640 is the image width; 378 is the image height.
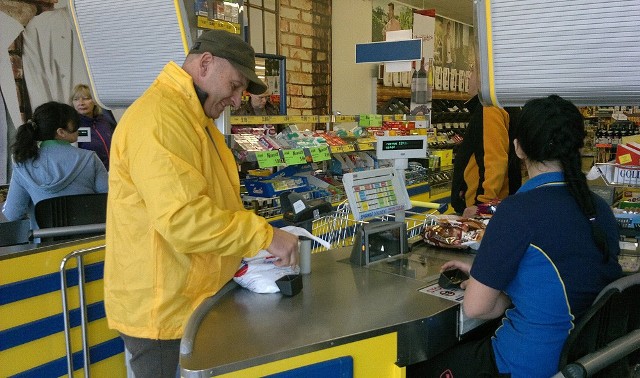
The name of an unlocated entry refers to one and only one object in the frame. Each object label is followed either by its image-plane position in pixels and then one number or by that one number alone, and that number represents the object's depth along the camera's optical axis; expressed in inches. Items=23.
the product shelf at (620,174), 117.3
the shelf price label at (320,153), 158.9
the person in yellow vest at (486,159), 136.1
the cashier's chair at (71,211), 119.7
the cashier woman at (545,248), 65.7
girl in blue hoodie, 134.3
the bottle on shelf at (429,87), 261.1
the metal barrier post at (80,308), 105.8
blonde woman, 191.6
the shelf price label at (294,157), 149.6
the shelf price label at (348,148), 173.6
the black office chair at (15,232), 110.8
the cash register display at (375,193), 89.6
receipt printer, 90.1
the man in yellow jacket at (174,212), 64.3
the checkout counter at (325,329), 59.7
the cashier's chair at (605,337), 63.1
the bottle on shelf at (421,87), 255.9
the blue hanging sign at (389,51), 227.6
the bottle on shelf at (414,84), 256.0
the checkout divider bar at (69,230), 110.3
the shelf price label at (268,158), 141.0
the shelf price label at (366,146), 181.0
